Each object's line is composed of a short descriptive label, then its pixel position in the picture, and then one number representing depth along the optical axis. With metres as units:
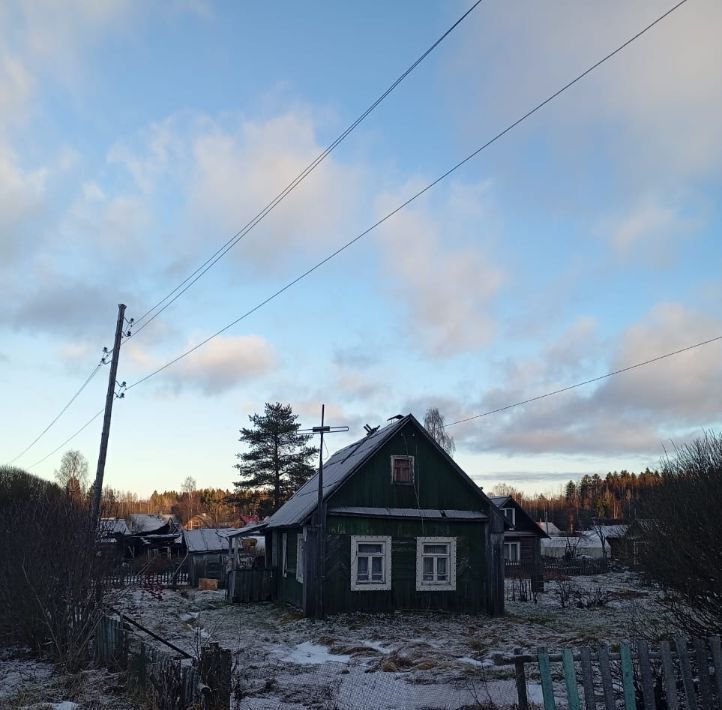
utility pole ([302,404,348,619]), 20.50
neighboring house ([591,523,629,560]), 59.69
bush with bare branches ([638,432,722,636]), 9.83
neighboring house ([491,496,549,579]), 47.19
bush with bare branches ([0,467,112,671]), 13.05
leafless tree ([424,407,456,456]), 55.56
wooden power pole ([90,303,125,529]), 19.78
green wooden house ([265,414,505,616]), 21.09
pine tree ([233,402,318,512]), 61.38
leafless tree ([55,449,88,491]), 105.83
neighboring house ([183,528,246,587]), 37.00
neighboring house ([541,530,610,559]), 66.75
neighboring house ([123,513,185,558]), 51.90
